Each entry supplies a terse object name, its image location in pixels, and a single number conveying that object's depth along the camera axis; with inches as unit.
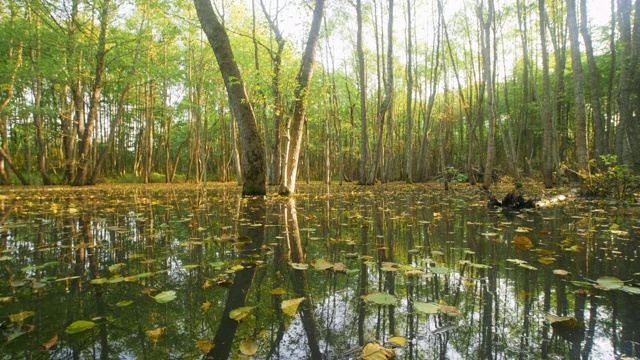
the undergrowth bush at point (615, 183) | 229.6
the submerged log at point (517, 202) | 209.9
